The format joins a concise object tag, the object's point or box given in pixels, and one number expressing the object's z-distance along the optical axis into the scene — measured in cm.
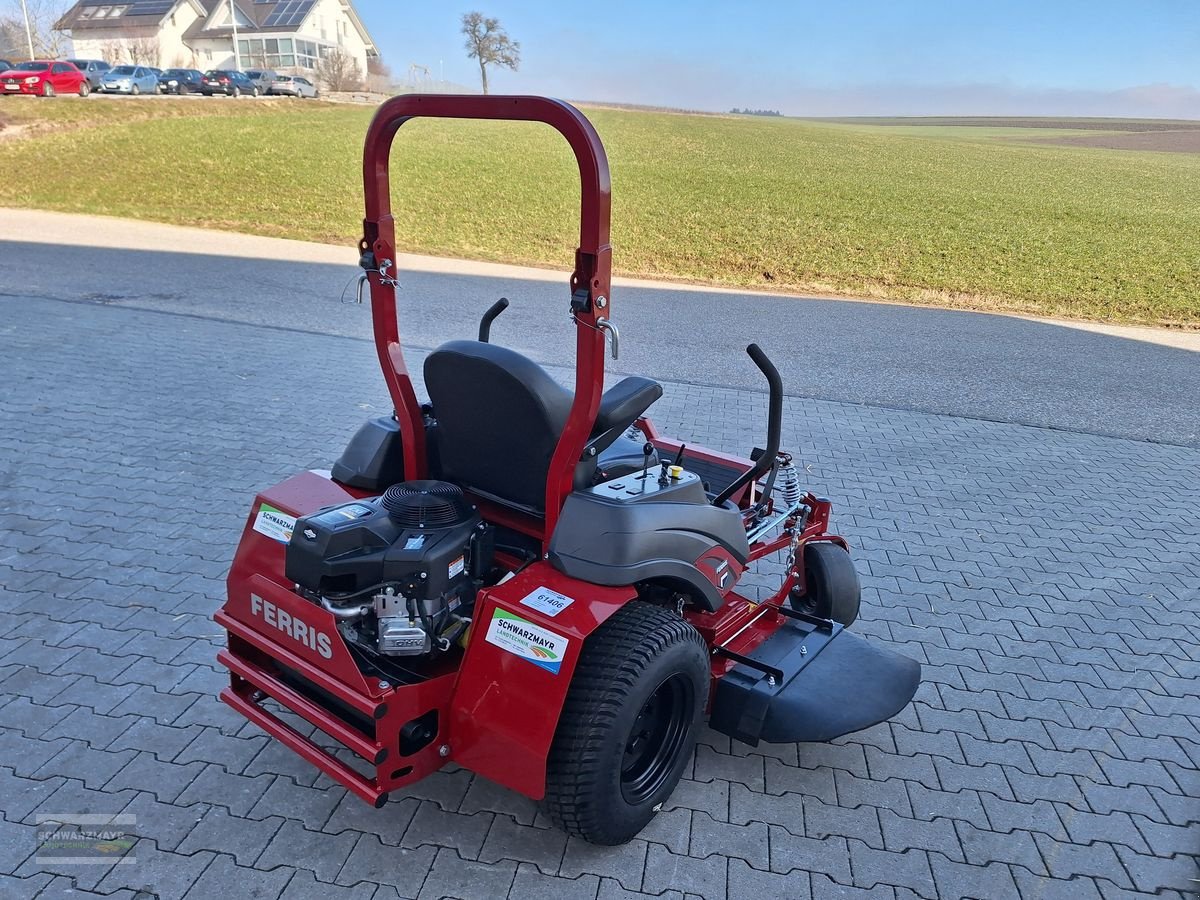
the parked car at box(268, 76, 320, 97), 3882
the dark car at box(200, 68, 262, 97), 3484
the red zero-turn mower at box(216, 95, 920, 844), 241
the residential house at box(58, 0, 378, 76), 5575
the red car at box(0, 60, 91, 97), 2647
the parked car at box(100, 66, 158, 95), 3089
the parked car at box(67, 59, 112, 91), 3078
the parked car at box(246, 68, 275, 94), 3819
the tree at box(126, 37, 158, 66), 5462
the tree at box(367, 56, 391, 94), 6306
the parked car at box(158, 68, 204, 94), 3322
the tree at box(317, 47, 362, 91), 5350
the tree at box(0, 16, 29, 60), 6262
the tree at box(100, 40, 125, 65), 5425
